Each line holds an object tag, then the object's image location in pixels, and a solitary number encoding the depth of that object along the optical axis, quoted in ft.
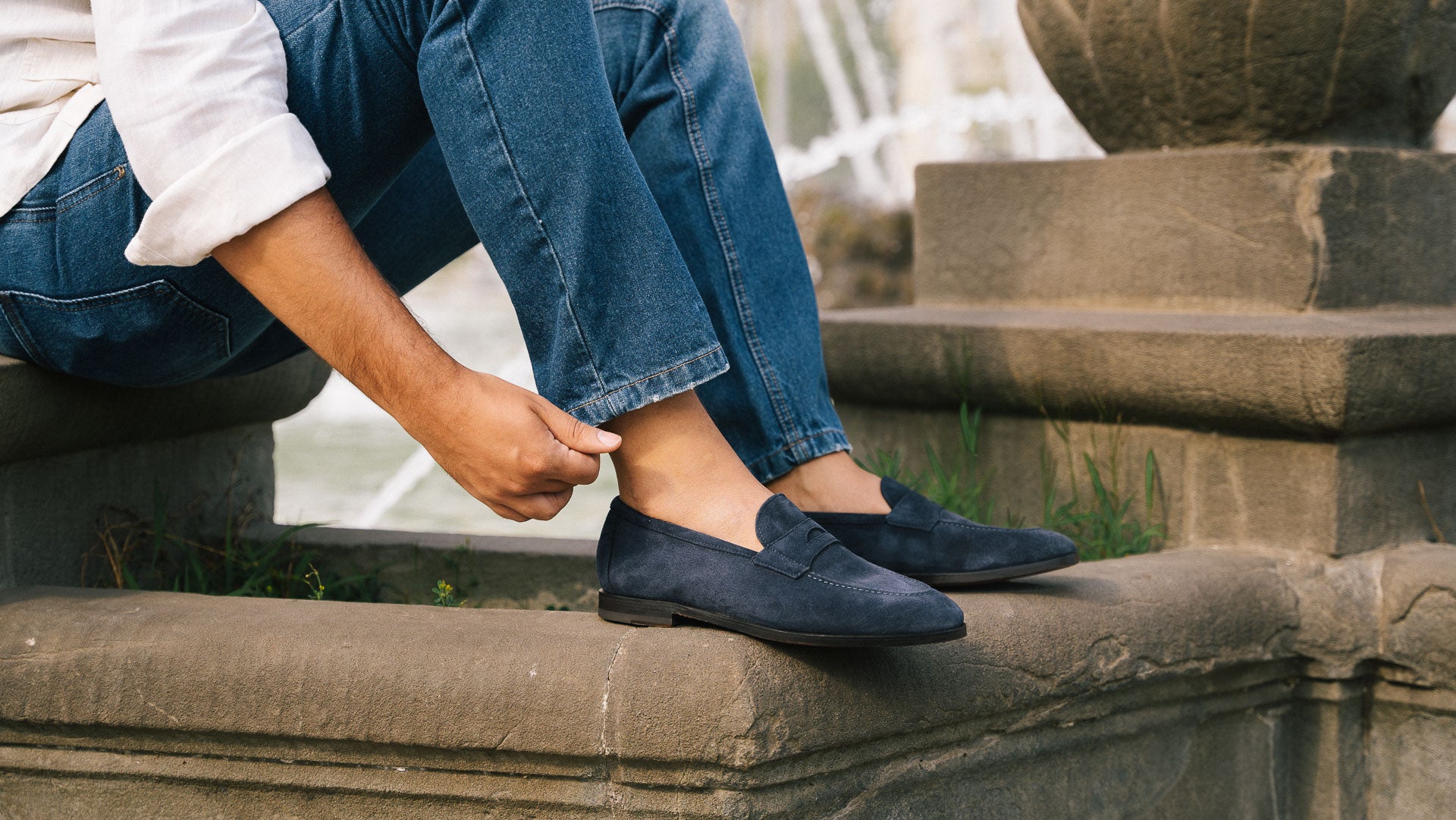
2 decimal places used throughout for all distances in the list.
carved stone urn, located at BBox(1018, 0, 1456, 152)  6.22
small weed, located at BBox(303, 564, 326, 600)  5.60
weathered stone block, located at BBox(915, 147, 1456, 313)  6.19
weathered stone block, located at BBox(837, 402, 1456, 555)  5.76
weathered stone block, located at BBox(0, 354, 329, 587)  5.05
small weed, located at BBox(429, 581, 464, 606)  5.42
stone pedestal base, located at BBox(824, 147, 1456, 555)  5.71
